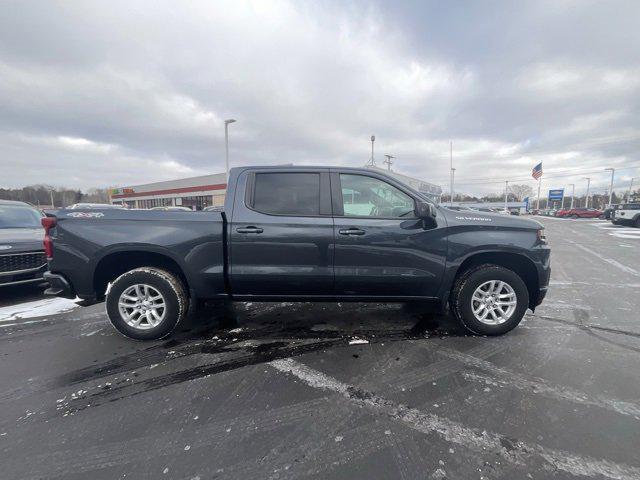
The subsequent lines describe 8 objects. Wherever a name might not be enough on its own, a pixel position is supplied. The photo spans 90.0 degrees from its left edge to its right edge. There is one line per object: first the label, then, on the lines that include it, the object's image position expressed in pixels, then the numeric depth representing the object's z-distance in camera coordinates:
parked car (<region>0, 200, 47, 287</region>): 4.79
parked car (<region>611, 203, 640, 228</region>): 21.68
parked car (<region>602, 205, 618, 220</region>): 34.11
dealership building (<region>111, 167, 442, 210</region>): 40.81
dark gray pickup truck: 3.51
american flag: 38.60
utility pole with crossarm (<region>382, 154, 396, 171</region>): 36.48
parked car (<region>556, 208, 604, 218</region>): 47.31
